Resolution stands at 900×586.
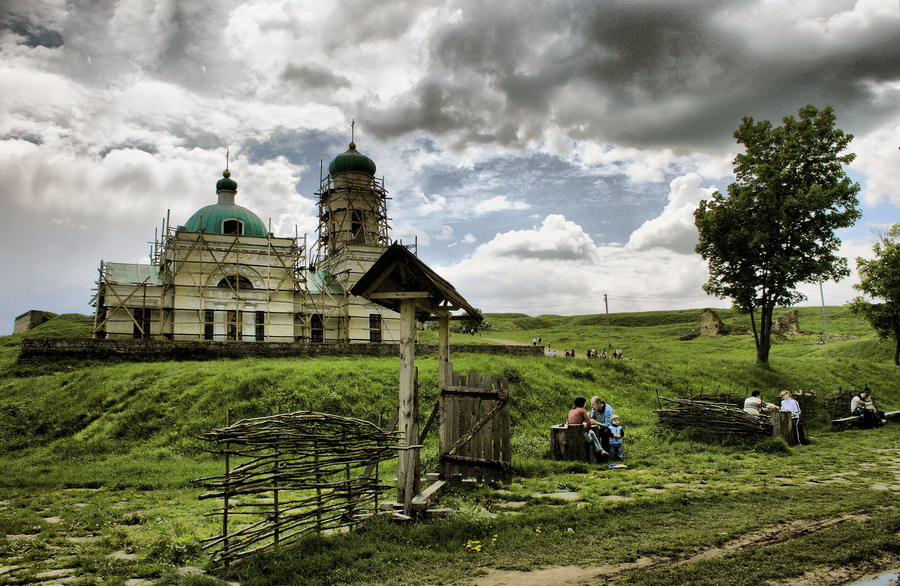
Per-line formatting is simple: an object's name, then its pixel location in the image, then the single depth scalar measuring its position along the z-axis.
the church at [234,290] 32.84
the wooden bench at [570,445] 12.80
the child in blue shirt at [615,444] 13.10
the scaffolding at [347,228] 40.66
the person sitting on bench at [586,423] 12.86
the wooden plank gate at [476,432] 9.72
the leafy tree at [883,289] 35.47
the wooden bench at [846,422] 19.80
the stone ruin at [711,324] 57.06
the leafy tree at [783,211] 28.77
